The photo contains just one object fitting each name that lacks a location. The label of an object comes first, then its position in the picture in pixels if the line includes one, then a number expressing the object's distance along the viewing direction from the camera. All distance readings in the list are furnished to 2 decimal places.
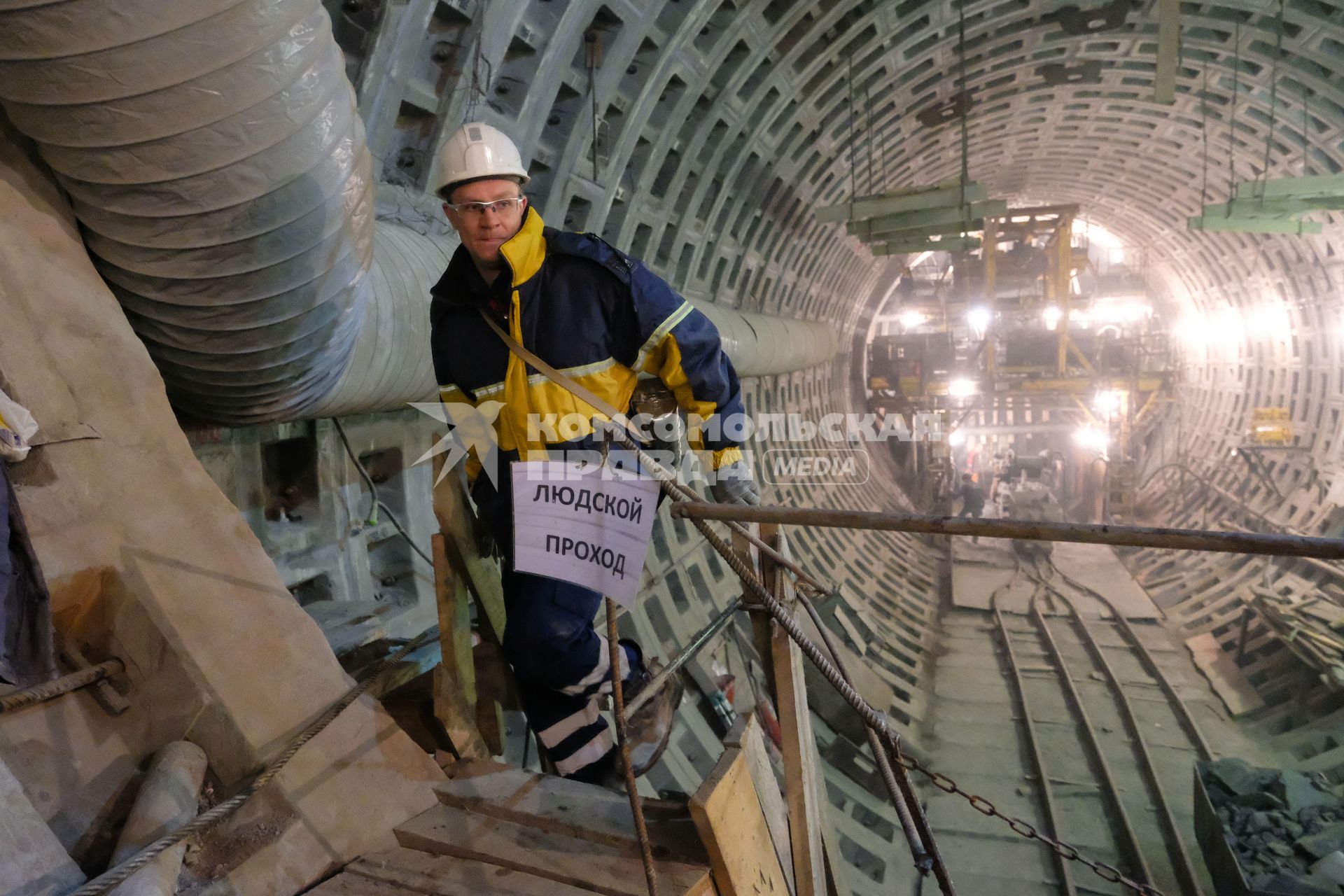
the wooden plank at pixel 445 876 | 1.88
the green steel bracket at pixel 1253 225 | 9.07
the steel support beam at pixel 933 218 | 8.41
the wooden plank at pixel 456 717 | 2.57
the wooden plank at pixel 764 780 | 2.02
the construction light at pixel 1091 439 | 20.94
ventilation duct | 1.82
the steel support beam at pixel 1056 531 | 1.41
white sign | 2.15
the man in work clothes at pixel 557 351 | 2.58
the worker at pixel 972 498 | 18.03
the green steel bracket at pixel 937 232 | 8.77
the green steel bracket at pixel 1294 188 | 7.86
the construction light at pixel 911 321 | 31.61
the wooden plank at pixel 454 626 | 2.67
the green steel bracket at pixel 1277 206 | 8.31
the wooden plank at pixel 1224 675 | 9.12
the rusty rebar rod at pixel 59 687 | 1.76
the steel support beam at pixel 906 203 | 8.07
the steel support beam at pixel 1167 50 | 6.89
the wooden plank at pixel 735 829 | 1.77
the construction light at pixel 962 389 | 20.11
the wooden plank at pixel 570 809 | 2.02
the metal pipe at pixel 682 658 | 2.11
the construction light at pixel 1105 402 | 23.72
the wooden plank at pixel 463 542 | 2.72
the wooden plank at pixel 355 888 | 1.89
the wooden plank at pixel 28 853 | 1.51
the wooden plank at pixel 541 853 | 1.86
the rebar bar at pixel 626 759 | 1.72
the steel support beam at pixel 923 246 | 10.32
